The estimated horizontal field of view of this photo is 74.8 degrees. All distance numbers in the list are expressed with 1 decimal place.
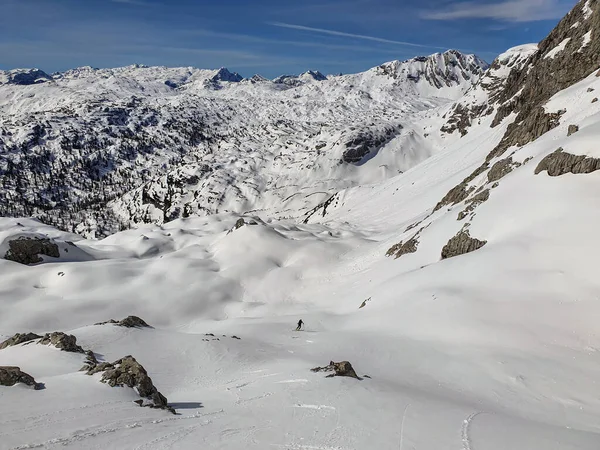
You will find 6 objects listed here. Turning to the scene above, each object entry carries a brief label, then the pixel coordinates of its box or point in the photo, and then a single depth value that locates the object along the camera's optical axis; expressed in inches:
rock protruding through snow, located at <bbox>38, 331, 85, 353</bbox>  790.5
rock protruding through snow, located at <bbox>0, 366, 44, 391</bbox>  513.0
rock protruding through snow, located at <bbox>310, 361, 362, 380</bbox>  681.6
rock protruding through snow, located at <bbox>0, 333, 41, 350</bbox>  862.0
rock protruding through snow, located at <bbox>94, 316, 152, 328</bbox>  1100.5
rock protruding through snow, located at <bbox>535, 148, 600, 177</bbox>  1239.5
